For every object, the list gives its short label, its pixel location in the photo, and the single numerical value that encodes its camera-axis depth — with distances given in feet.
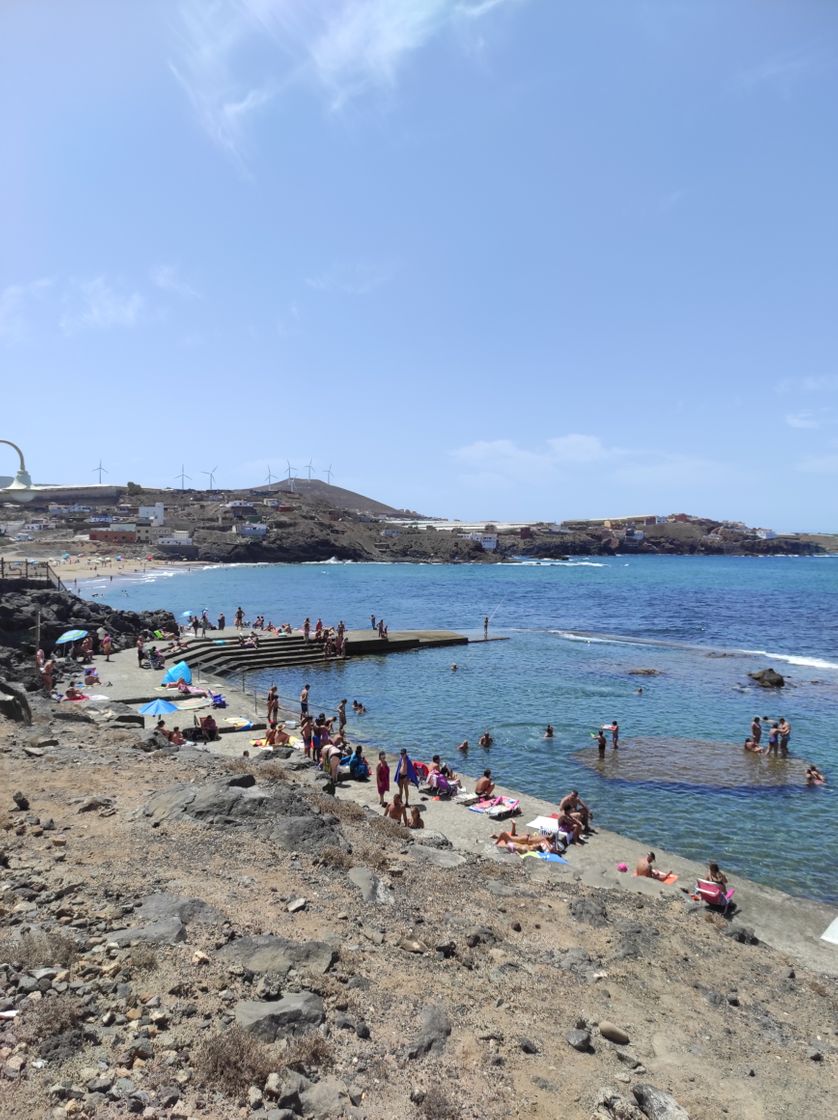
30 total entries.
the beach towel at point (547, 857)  44.61
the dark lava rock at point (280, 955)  23.11
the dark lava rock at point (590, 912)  33.27
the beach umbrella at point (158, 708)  71.00
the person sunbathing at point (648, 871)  43.68
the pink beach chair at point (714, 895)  39.32
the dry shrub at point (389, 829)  41.29
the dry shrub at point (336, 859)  32.64
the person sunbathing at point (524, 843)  46.03
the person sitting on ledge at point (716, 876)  40.83
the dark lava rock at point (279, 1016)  19.95
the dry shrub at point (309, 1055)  18.97
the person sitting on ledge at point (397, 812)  48.75
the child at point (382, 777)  53.16
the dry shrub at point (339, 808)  42.56
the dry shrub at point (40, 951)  21.18
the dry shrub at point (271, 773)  49.34
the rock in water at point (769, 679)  111.04
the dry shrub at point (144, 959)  21.86
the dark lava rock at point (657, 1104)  19.25
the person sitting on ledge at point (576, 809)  51.31
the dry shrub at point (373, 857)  34.06
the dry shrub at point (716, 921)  36.52
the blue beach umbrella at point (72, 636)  100.50
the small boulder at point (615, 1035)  23.22
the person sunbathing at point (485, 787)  56.59
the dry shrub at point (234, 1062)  17.74
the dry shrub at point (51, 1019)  18.19
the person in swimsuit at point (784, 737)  75.72
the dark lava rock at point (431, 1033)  20.77
